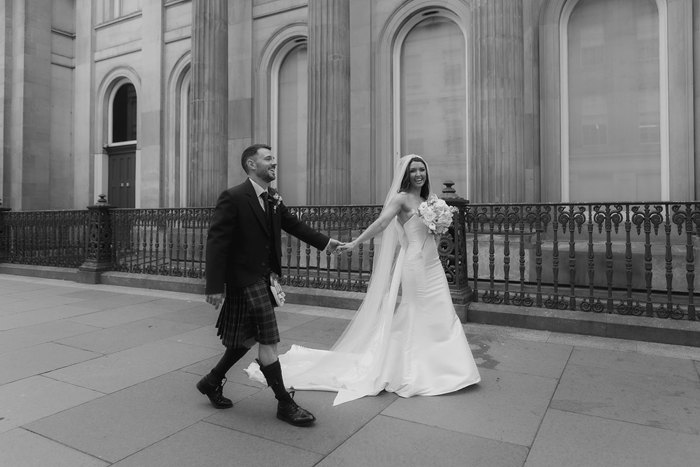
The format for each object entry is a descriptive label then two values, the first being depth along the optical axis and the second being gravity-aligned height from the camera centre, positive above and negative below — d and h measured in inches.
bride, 168.2 -33.8
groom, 138.8 -8.6
